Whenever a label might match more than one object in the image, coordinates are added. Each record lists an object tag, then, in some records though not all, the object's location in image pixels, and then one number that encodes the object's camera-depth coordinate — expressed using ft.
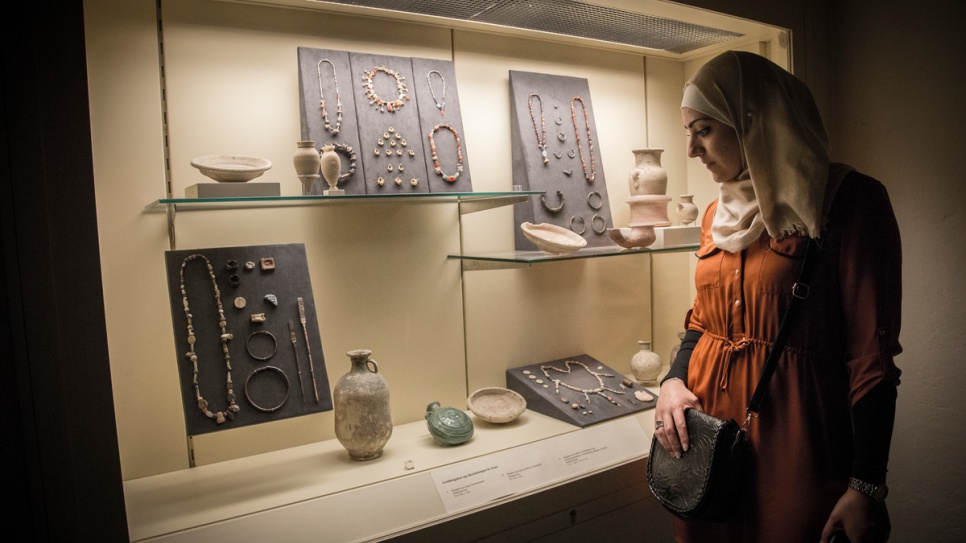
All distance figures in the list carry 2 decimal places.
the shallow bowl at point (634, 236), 8.71
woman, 5.23
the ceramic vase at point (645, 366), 9.92
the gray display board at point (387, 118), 7.70
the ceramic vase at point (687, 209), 9.72
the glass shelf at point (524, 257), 8.07
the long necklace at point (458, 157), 8.23
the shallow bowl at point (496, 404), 8.35
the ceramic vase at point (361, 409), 7.11
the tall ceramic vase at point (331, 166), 7.10
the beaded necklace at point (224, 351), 6.48
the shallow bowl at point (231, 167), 6.47
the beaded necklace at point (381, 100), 8.03
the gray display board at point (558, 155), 9.25
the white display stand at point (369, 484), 5.97
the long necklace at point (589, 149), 9.80
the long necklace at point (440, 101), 8.46
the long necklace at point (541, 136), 9.39
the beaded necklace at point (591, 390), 8.98
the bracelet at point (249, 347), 6.91
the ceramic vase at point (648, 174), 9.32
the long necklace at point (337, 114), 7.66
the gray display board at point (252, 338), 6.60
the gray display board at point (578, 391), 8.54
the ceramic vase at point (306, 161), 6.94
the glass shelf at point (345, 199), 6.66
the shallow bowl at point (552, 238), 8.35
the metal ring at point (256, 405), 6.73
